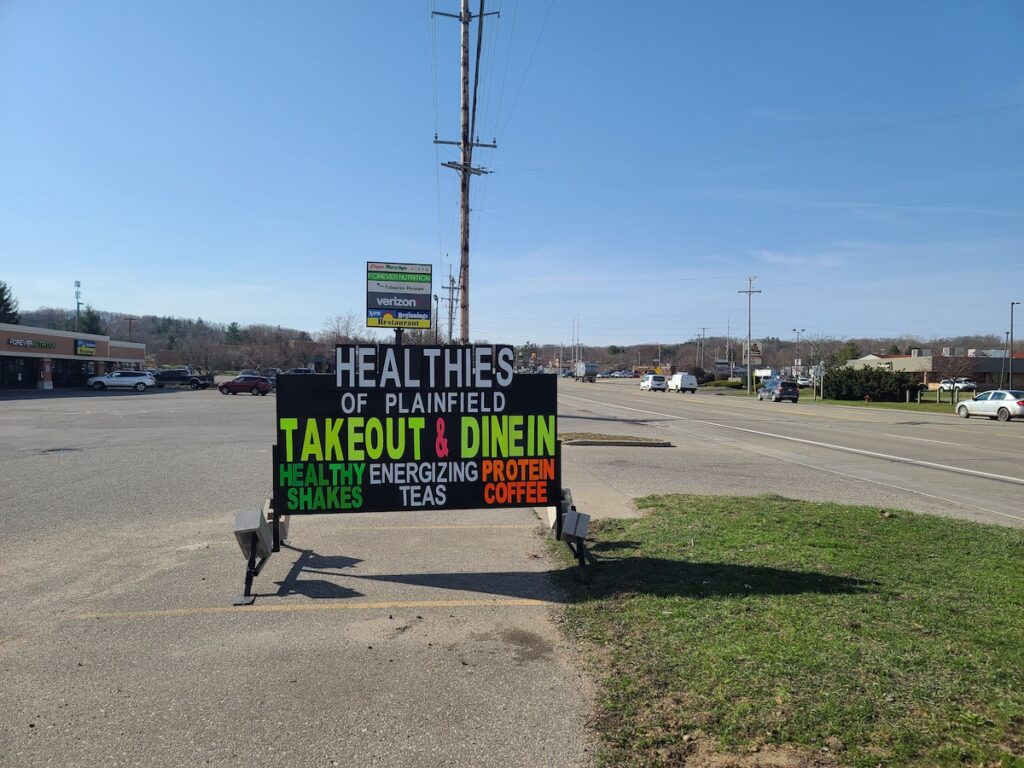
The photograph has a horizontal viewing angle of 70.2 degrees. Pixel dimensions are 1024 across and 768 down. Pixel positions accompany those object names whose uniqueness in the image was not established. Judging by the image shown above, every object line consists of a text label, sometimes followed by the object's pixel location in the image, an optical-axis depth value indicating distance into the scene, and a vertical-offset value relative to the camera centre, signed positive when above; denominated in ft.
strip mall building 171.53 +1.24
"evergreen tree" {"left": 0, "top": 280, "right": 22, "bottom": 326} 253.03 +19.17
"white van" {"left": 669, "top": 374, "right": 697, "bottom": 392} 218.38 -4.82
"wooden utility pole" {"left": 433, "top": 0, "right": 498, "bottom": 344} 66.39 +18.72
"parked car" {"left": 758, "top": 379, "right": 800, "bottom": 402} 173.88 -5.75
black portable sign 21.42 -2.09
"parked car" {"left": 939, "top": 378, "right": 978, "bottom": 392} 206.66 -4.63
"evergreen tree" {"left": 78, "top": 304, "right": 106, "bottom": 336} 325.42 +18.01
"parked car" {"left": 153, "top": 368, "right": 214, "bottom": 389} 205.61 -4.30
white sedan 111.04 -5.64
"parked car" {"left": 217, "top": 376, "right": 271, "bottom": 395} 162.81 -5.04
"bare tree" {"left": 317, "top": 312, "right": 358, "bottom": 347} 269.85 +11.86
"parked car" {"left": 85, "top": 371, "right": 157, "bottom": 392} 178.81 -4.63
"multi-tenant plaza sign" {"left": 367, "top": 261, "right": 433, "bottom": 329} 108.99 +10.48
